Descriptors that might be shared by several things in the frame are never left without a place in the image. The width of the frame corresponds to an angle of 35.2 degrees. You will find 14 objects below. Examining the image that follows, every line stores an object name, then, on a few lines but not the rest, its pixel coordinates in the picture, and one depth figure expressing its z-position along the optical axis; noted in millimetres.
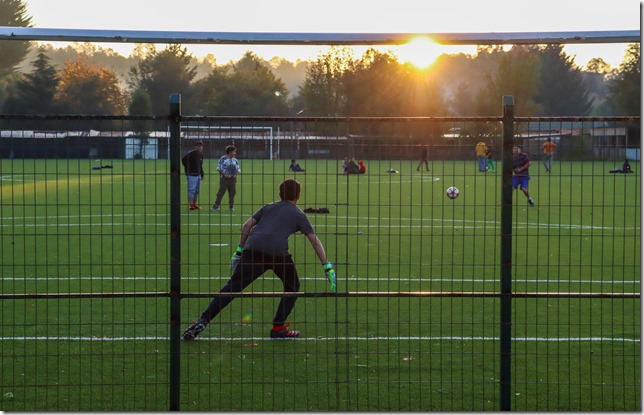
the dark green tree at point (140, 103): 73000
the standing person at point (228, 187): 24453
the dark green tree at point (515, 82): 87312
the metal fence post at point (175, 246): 7141
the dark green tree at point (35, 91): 68812
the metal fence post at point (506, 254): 7195
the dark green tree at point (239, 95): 78250
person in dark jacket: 25033
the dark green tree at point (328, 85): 56666
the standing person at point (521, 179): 26916
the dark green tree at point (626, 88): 62844
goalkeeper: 9969
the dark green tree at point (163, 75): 84375
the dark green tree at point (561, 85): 119688
